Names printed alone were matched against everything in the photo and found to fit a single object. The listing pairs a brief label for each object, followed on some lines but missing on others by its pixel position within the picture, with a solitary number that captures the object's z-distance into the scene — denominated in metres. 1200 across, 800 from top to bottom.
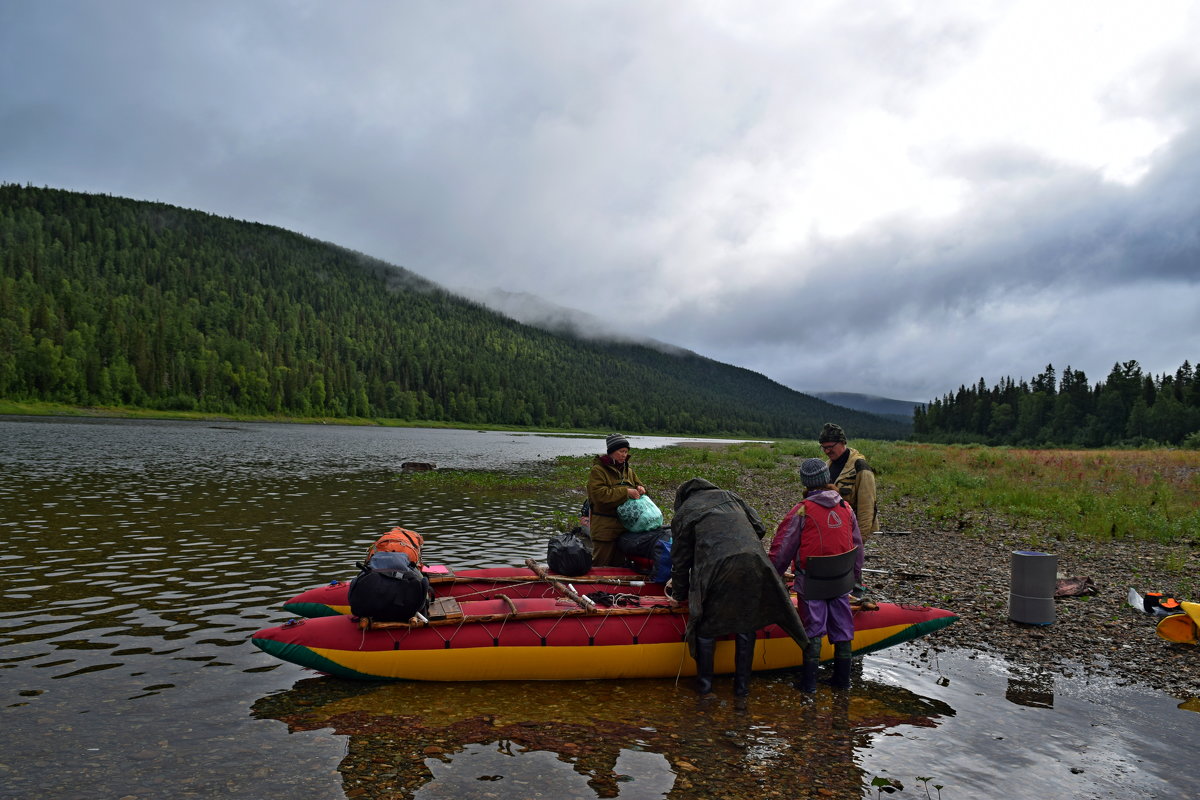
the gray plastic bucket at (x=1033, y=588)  10.80
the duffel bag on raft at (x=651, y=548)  11.66
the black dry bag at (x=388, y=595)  9.14
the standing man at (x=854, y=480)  10.73
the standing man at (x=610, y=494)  11.61
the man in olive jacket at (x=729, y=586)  8.52
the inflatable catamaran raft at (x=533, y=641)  8.98
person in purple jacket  8.74
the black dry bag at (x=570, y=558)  11.98
